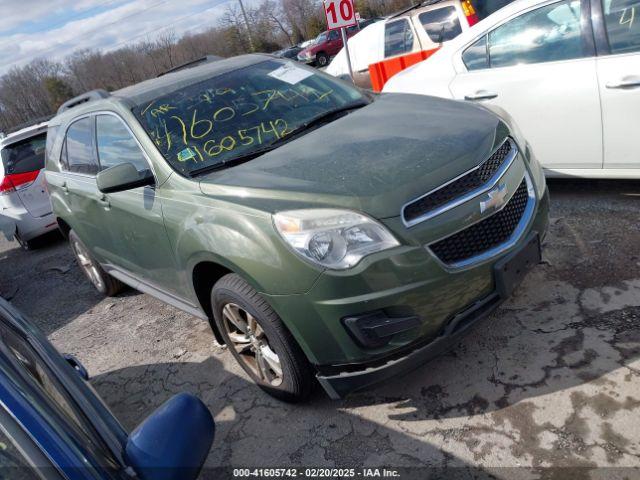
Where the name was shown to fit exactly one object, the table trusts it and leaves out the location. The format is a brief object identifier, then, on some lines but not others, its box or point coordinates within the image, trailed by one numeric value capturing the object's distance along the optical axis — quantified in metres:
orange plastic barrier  8.56
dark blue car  1.15
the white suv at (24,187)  7.02
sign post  8.63
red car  28.69
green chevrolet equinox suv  2.26
